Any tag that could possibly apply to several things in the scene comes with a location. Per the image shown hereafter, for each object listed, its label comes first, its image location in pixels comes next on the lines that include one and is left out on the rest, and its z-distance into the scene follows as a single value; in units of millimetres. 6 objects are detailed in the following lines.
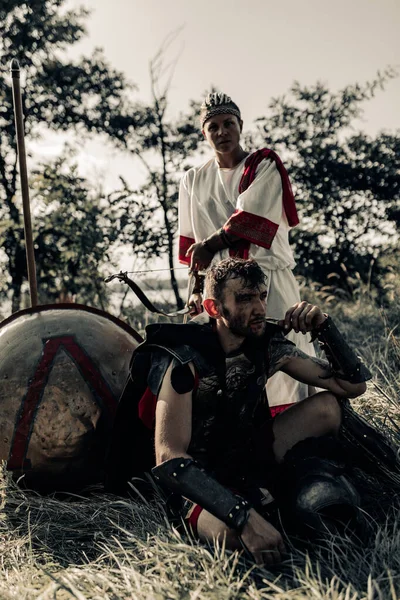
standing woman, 3203
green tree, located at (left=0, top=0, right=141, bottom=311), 8555
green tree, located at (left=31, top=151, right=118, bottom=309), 6895
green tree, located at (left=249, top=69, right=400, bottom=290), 8250
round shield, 2828
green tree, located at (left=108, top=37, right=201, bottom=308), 6809
